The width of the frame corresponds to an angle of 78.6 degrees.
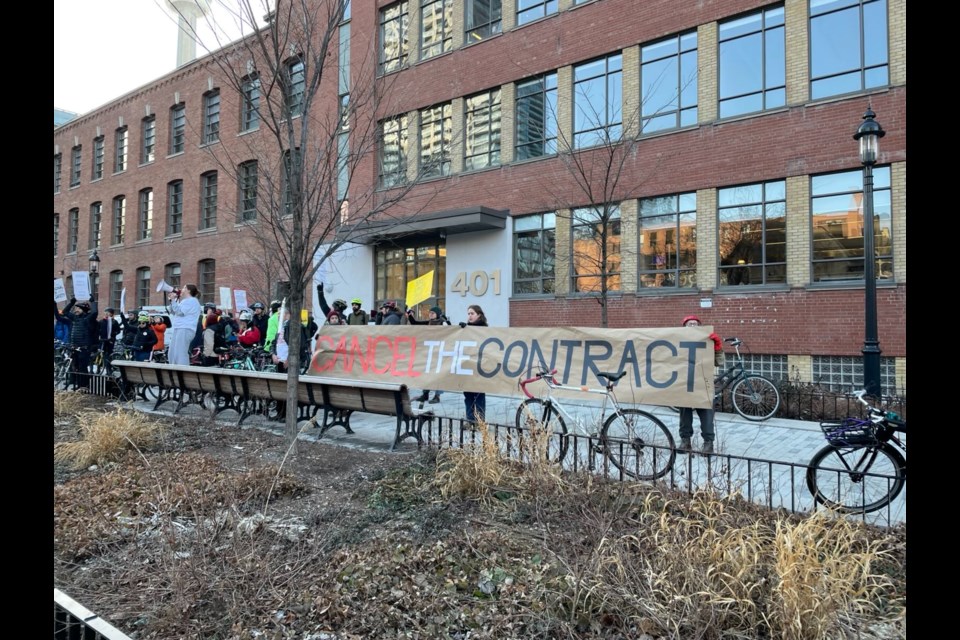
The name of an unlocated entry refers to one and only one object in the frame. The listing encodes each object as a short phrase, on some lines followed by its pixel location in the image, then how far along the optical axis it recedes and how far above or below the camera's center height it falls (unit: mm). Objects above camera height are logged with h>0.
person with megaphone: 12867 -93
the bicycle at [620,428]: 5510 -1213
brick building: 14125 +4478
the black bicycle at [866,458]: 5156 -1246
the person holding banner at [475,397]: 9430 -1189
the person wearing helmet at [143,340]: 15852 -440
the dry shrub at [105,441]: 6758 -1401
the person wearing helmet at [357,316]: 13487 +181
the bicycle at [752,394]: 10820 -1332
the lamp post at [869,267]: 10328 +1016
